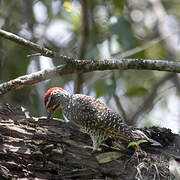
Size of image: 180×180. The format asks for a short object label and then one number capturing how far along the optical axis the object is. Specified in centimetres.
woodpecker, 961
